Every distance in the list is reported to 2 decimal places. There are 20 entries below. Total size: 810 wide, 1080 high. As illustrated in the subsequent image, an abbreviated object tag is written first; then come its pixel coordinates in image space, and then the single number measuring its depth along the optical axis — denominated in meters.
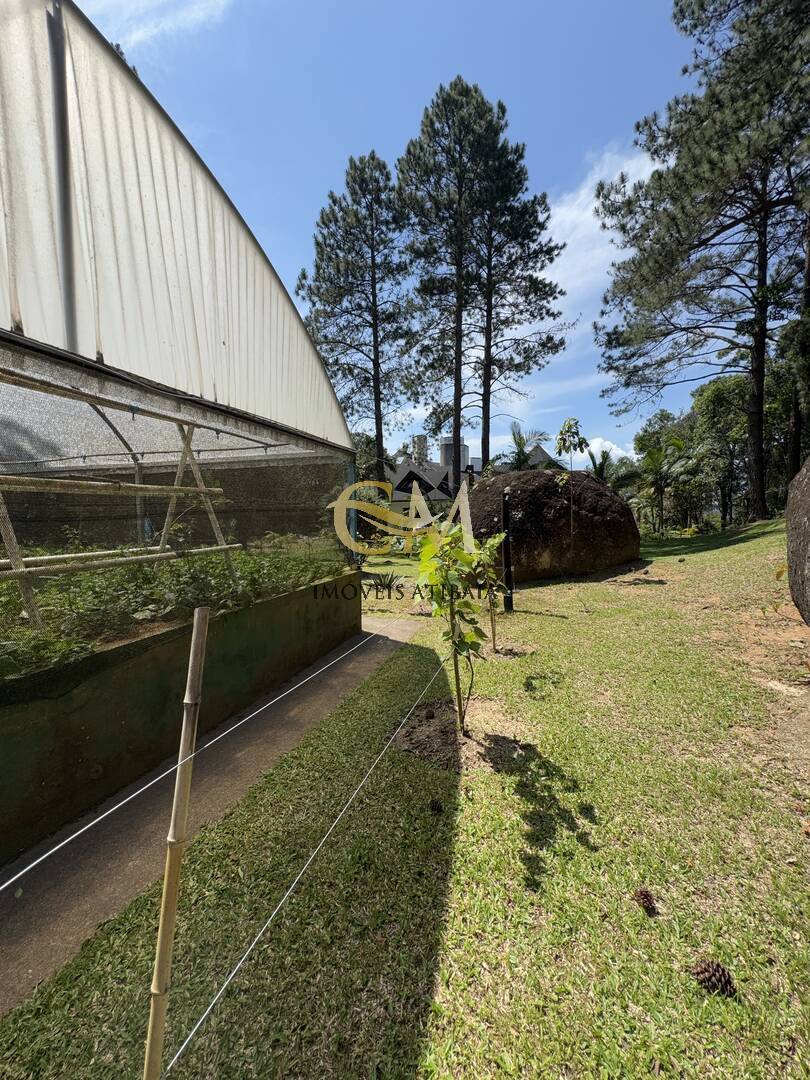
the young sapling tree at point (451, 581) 2.52
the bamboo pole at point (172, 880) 0.88
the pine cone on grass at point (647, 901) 1.60
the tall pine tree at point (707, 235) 8.48
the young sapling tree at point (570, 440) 9.81
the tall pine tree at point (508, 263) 12.65
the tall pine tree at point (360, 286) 13.96
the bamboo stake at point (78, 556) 2.28
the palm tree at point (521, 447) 12.80
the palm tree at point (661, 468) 15.75
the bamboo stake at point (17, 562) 2.14
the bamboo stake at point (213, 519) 3.22
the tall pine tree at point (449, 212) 12.55
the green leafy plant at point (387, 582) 7.63
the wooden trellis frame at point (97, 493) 2.15
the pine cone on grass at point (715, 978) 1.34
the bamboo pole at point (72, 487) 2.17
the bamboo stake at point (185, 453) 3.17
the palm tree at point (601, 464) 13.56
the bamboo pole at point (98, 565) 2.12
